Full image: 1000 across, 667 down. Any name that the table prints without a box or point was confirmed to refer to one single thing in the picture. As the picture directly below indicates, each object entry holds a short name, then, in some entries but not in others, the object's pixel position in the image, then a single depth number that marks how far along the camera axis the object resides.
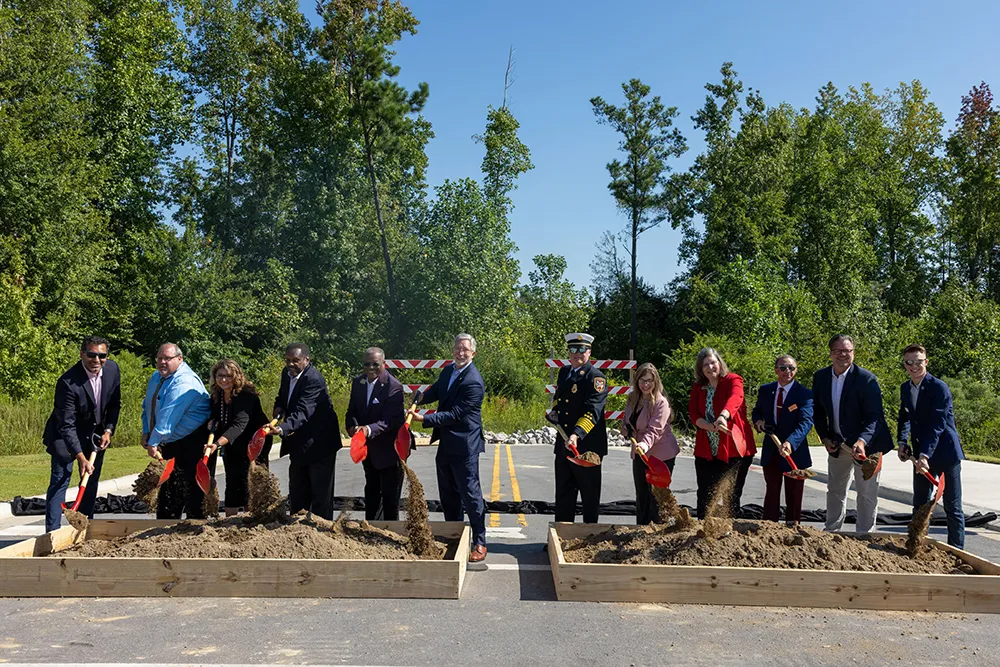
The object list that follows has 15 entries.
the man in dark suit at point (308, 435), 7.84
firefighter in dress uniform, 7.82
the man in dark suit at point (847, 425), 8.04
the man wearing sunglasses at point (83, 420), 7.74
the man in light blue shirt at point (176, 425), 7.83
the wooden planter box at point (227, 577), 6.25
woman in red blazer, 7.85
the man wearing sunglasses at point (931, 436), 7.73
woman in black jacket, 8.10
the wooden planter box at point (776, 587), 6.20
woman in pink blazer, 7.91
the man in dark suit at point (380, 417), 8.05
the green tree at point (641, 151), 49.06
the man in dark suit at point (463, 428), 7.57
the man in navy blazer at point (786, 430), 8.23
